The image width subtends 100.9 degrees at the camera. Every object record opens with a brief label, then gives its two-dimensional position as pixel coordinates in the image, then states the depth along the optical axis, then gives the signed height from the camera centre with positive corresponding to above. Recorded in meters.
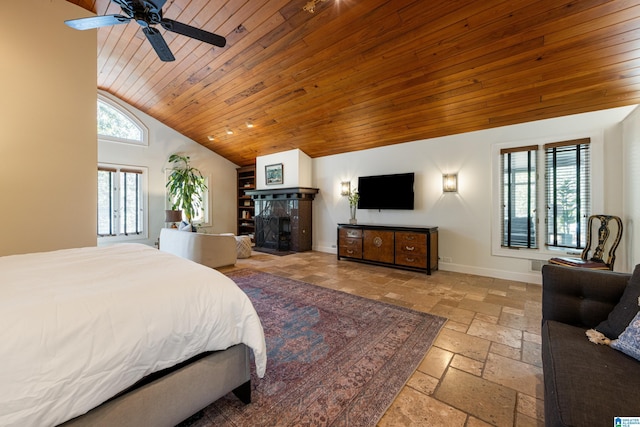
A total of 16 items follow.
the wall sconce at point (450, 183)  4.62 +0.51
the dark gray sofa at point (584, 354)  0.96 -0.69
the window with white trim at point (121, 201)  6.15 +0.25
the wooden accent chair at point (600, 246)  2.89 -0.43
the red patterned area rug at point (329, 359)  1.53 -1.15
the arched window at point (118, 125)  6.07 +2.10
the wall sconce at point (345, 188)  6.09 +0.55
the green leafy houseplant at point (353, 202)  5.79 +0.21
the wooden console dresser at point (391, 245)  4.50 -0.63
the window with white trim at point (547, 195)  3.65 +0.24
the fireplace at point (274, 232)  6.91 -0.56
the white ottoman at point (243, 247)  5.82 -0.78
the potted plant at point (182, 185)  6.93 +0.71
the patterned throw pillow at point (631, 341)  1.22 -0.62
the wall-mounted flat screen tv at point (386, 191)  5.11 +0.41
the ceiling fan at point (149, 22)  2.12 +1.67
